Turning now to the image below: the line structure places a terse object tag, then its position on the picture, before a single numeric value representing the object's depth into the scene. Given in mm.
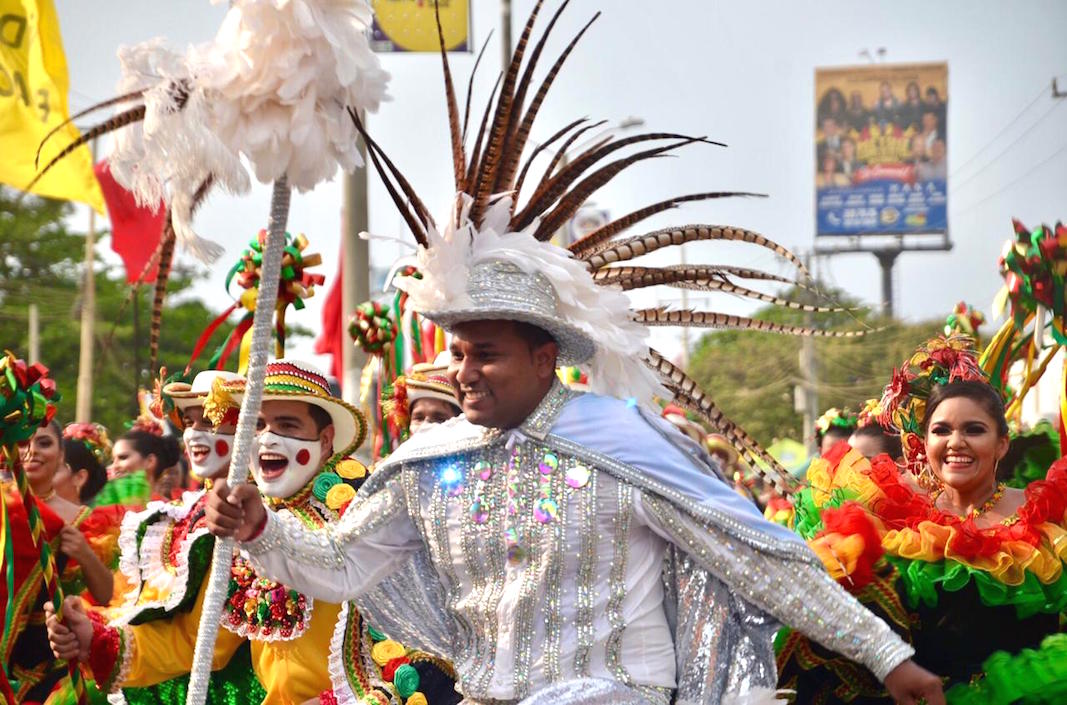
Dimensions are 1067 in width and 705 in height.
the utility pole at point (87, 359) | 25183
